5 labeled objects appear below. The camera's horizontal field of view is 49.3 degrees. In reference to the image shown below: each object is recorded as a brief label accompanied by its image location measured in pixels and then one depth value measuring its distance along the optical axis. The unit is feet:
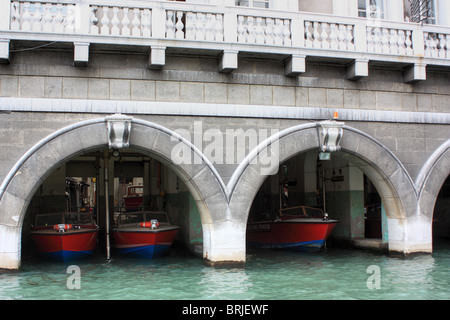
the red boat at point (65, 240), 41.98
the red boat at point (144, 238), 44.27
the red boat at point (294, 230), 47.47
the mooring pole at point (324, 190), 53.52
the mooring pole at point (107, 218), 43.84
